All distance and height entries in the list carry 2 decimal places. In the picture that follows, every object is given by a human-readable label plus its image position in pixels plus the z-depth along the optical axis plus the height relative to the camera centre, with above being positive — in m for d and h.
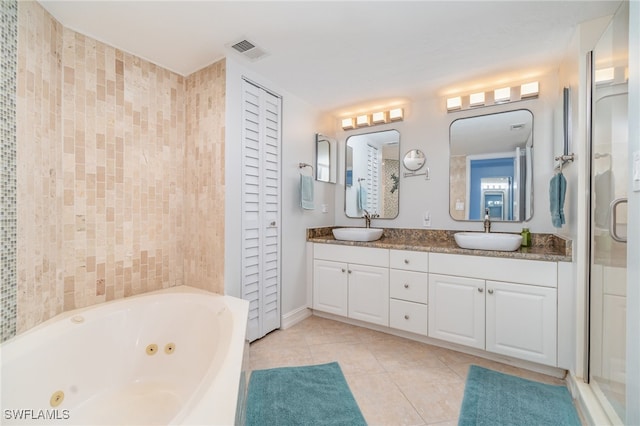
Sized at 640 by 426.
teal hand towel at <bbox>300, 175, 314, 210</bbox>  2.69 +0.19
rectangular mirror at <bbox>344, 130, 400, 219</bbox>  2.96 +0.42
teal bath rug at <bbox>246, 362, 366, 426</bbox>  1.47 -1.08
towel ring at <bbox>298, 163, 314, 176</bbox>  2.78 +0.47
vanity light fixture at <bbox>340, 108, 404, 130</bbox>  2.90 +1.01
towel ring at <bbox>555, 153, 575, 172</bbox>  1.76 +0.35
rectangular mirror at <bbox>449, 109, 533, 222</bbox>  2.35 +0.41
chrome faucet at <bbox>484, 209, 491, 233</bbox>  2.44 -0.09
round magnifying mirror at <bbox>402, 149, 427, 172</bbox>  2.80 +0.53
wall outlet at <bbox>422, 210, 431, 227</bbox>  2.77 -0.06
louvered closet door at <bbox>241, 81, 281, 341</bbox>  2.22 +0.03
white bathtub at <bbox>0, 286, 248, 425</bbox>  1.16 -0.75
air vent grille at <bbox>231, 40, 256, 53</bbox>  1.84 +1.11
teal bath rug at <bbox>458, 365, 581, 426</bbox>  1.47 -1.08
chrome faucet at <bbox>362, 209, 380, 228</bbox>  3.07 -0.05
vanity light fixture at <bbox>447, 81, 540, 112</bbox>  2.28 +1.00
